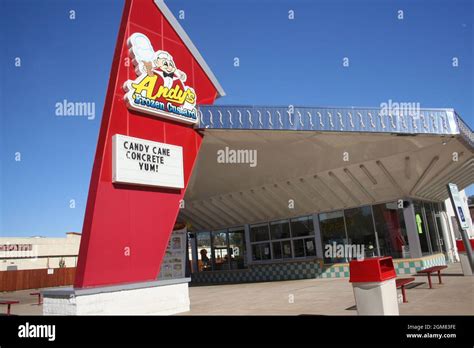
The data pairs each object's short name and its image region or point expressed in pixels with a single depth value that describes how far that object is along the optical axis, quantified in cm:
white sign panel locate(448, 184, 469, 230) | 1234
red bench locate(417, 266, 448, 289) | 1026
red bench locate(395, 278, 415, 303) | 829
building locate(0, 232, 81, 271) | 4062
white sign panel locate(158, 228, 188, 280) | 1595
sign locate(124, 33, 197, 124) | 961
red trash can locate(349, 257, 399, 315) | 607
